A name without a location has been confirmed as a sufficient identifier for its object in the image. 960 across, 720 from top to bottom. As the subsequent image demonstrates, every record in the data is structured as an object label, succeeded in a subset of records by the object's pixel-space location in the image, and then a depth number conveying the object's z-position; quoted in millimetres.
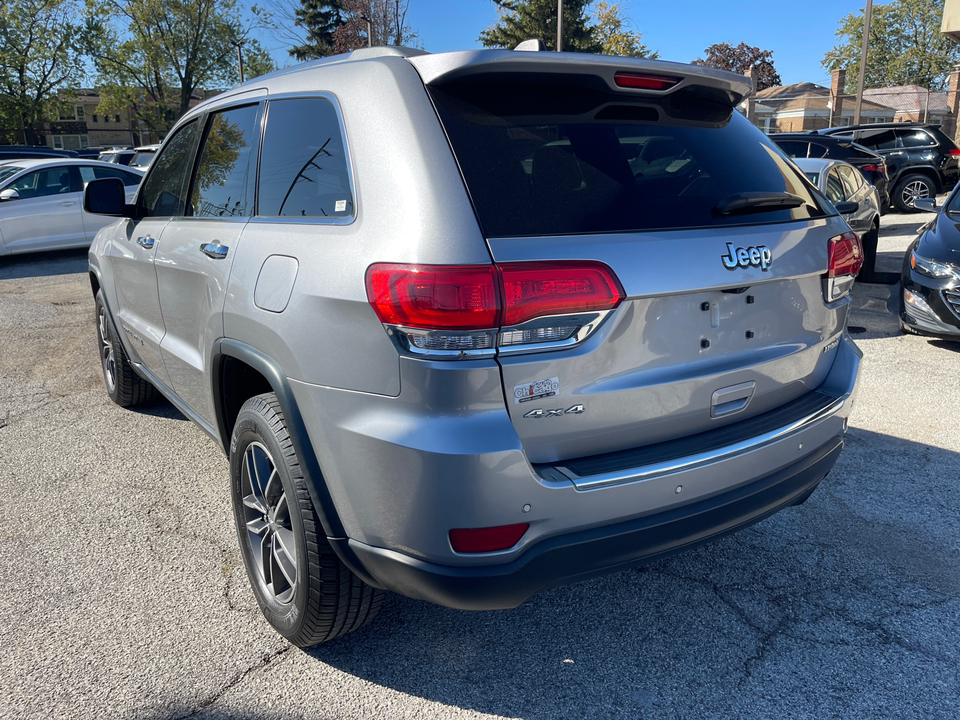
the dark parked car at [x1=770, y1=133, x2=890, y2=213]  12625
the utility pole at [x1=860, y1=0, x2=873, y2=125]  26256
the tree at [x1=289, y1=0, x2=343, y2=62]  47844
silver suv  1894
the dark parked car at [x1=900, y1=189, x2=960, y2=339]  5824
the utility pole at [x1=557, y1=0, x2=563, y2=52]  24447
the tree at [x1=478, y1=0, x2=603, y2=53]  46938
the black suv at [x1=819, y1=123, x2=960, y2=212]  15109
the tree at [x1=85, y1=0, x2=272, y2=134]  42719
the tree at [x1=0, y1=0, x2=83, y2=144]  40188
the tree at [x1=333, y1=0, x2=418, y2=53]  32938
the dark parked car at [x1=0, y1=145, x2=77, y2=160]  18277
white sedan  11852
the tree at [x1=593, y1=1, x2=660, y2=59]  43125
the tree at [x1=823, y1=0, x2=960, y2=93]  68062
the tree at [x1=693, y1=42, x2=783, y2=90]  79250
